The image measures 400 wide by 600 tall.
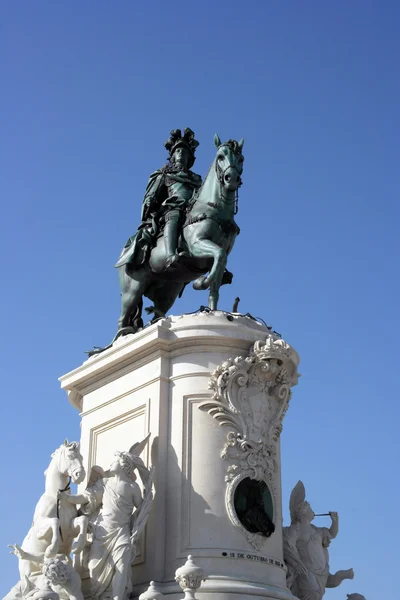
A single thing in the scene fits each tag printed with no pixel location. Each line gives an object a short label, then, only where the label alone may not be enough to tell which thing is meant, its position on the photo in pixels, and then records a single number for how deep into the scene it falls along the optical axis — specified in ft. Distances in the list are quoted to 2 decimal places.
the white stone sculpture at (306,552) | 60.34
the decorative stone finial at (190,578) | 48.98
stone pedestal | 53.93
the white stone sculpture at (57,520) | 54.03
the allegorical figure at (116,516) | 52.85
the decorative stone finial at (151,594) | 49.55
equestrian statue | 62.90
